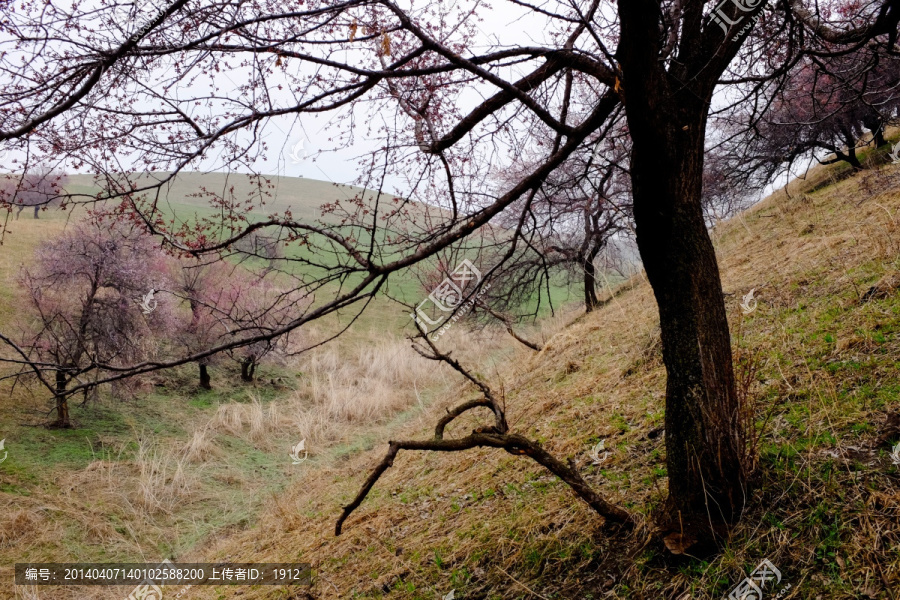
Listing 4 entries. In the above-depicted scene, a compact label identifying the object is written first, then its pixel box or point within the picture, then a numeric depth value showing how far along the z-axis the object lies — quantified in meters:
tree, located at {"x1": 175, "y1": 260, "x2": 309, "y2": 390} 10.96
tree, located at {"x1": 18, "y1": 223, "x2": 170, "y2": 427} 8.46
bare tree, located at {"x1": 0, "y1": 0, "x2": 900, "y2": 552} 2.34
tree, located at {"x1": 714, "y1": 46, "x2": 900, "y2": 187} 10.10
